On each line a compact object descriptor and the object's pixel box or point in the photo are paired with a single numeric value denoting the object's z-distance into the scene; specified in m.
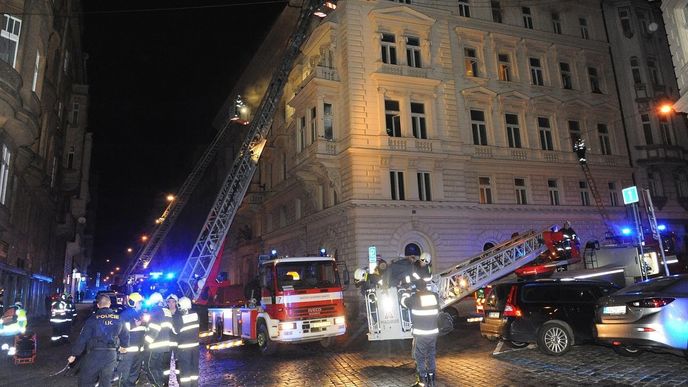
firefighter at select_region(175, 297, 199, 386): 7.72
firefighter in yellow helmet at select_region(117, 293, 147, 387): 7.65
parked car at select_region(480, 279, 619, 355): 9.80
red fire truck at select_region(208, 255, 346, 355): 11.84
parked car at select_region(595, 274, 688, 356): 7.49
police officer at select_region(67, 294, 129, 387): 6.81
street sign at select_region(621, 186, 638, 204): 14.69
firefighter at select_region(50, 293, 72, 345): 15.06
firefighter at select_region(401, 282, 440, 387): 7.72
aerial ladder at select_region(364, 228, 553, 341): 11.67
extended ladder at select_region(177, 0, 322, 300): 20.14
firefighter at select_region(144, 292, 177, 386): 8.02
